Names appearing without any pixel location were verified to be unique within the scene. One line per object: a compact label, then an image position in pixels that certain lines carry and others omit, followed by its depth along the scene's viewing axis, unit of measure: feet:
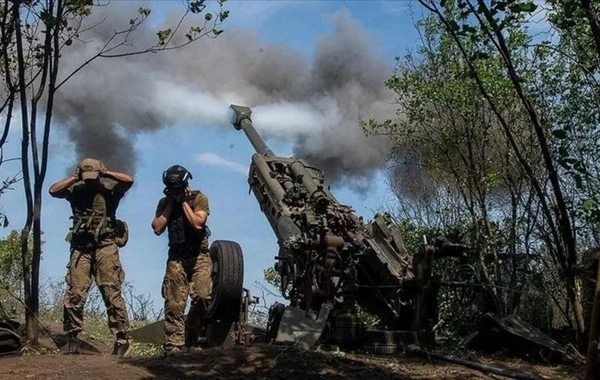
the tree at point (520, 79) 18.80
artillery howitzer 26.40
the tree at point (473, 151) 41.32
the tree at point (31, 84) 24.48
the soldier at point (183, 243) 26.37
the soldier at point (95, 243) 25.35
